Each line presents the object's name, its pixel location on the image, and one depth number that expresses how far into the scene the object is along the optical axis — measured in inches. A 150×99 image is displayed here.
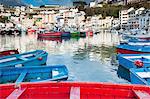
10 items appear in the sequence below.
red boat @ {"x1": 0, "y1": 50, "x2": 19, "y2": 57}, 483.8
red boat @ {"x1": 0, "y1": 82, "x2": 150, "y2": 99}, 146.1
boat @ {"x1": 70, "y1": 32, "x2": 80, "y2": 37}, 1584.7
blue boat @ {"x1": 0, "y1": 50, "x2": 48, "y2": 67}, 376.4
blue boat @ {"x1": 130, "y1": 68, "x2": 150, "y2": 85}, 232.4
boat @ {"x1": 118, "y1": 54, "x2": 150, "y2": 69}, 345.5
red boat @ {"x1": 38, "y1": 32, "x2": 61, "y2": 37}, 1498.6
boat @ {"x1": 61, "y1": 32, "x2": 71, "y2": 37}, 1540.6
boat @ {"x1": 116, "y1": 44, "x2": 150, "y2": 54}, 517.3
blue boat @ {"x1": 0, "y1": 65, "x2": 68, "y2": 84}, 289.6
